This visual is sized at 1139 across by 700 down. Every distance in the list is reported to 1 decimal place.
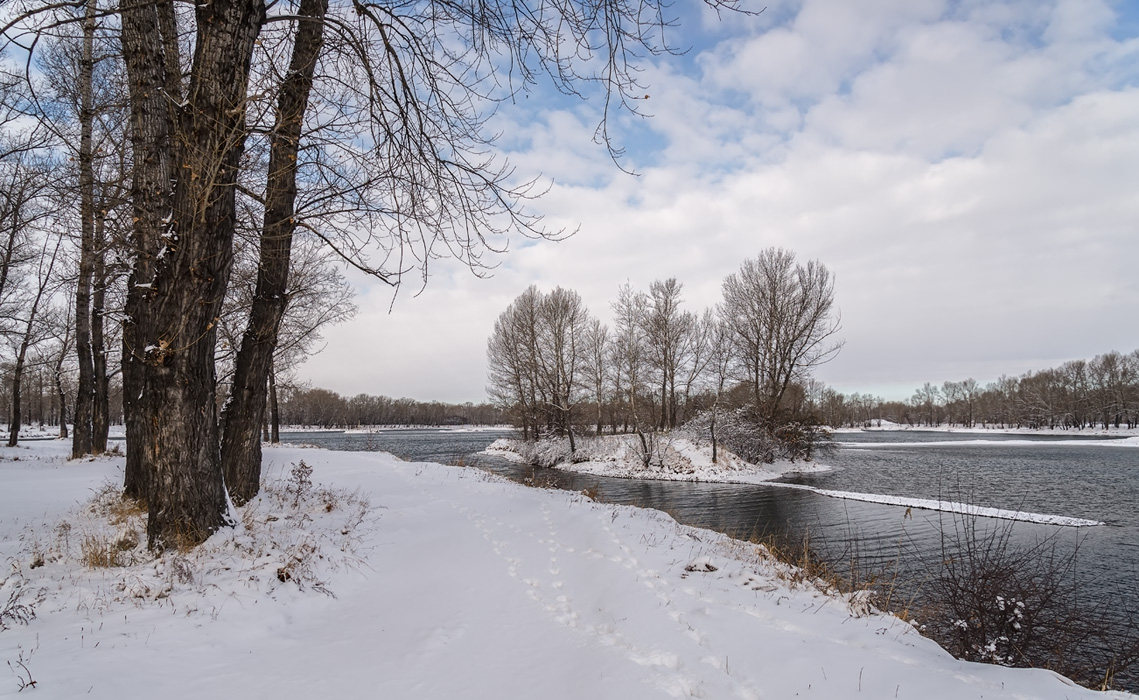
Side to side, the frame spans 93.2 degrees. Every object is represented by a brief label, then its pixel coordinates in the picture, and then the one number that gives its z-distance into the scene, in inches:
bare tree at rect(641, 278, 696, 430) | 1134.4
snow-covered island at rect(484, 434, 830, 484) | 940.6
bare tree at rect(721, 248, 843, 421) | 1081.4
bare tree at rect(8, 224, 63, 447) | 727.7
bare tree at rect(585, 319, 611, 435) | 1250.6
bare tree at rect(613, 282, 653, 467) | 1117.7
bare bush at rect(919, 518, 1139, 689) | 176.9
